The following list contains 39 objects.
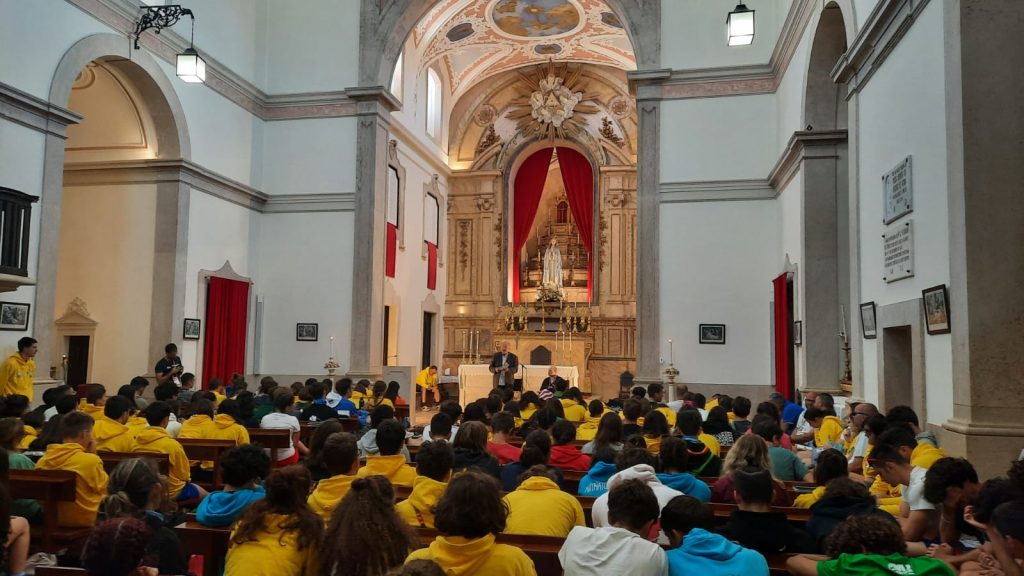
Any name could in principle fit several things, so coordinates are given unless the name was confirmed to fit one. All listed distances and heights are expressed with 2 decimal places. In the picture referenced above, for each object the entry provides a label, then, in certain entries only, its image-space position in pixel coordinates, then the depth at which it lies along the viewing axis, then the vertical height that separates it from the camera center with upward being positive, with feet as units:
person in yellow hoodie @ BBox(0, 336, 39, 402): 28.79 -1.07
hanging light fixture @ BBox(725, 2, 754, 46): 29.60 +12.65
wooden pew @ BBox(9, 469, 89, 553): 13.67 -2.69
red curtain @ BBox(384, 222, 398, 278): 54.85 +6.93
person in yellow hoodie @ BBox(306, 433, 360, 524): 12.31 -2.03
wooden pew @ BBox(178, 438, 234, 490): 19.10 -2.55
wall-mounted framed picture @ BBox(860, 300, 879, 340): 24.82 +1.15
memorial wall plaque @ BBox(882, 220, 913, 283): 21.29 +3.03
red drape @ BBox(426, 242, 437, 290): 67.00 +7.25
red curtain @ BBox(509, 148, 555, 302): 73.92 +14.56
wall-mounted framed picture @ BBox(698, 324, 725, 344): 43.50 +1.17
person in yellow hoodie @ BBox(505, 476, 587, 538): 11.76 -2.45
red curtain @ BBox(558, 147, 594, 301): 73.10 +15.34
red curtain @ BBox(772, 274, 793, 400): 38.60 +0.85
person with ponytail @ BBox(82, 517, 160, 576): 7.63 -2.02
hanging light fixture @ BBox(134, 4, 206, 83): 33.65 +15.22
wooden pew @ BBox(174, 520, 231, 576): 11.48 -2.93
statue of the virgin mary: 71.41 +7.52
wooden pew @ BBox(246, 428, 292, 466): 21.83 -2.57
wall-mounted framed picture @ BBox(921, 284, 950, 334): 18.60 +1.23
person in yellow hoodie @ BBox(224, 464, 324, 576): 9.46 -2.33
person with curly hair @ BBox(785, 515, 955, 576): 8.32 -2.16
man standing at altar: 56.75 -1.23
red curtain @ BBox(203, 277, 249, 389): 43.21 +1.02
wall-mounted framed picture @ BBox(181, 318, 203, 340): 41.19 +0.86
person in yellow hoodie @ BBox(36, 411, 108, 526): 14.44 -2.35
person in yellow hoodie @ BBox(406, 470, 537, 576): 8.87 -2.17
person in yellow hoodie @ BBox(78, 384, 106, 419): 22.04 -1.74
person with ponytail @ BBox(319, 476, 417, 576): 8.89 -2.18
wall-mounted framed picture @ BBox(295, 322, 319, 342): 48.19 +0.96
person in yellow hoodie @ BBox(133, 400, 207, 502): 16.90 -2.42
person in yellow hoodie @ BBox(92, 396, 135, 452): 18.20 -2.07
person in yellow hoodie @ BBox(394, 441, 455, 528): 12.34 -2.16
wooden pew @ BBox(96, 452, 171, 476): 16.19 -2.47
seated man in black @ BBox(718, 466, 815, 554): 10.87 -2.38
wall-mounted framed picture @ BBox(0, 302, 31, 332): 29.66 +0.99
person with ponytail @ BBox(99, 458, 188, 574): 10.39 -2.27
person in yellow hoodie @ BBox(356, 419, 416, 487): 14.61 -2.09
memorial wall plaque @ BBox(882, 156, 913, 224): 21.27 +4.74
